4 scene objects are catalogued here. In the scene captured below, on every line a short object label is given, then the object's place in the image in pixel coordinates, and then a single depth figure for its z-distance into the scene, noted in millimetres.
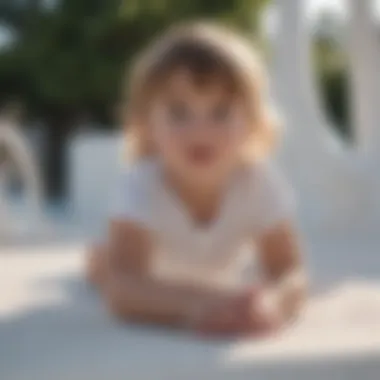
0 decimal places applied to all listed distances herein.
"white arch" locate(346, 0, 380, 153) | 2972
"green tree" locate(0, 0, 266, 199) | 7379
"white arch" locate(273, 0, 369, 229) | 2714
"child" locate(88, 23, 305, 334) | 1660
